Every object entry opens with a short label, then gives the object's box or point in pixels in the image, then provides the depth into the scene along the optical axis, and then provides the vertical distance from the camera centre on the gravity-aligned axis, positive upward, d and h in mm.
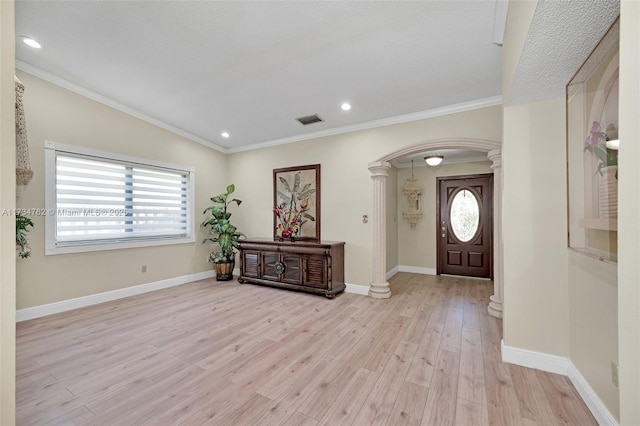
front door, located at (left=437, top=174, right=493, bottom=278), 5414 -277
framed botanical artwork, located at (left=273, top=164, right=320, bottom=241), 4820 +187
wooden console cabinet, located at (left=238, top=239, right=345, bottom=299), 4191 -889
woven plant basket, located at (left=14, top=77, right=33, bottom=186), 1804 +492
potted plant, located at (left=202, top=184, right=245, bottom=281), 5207 -486
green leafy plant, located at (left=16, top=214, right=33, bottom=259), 2814 -277
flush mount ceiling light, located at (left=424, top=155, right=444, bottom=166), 4947 +1001
